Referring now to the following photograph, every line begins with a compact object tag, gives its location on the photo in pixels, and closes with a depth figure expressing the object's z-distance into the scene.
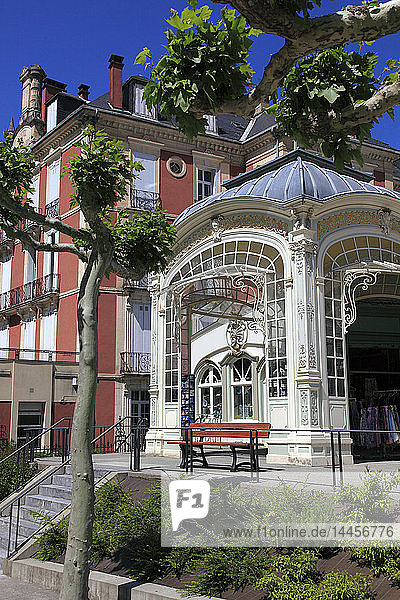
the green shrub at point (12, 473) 13.01
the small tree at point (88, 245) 6.54
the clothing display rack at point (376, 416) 17.31
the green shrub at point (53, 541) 9.41
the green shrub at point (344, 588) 5.99
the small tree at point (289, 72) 5.55
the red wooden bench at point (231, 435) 10.52
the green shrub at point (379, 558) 6.29
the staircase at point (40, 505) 10.65
